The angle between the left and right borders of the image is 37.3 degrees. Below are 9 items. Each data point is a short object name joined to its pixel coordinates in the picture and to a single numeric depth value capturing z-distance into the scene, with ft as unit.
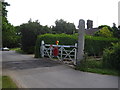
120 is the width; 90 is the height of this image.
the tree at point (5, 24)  31.49
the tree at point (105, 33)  102.12
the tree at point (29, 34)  95.86
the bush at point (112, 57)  34.14
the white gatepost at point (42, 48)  60.39
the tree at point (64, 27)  221.85
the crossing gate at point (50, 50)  50.42
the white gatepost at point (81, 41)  38.01
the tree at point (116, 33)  96.94
